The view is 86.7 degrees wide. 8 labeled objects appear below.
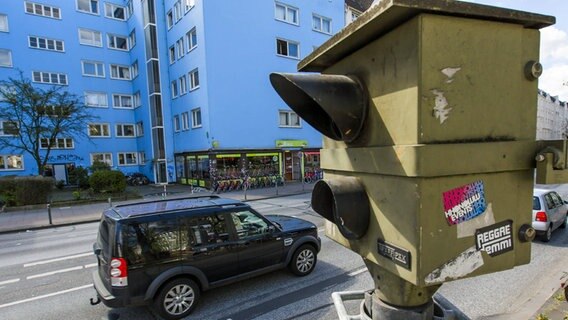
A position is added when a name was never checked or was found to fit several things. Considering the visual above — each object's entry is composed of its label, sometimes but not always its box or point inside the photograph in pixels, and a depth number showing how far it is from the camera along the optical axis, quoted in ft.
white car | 22.99
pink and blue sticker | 4.24
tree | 67.72
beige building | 224.70
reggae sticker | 4.47
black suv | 13.61
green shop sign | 77.46
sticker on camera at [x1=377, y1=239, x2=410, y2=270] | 4.38
